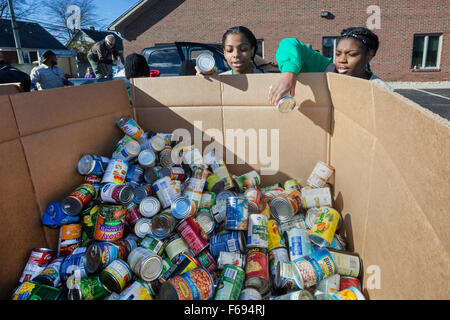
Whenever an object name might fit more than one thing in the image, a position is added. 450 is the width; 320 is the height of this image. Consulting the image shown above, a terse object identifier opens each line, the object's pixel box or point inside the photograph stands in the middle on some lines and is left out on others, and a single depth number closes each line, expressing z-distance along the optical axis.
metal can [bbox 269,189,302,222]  1.73
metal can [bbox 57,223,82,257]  1.54
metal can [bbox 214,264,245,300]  1.21
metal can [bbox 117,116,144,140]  2.04
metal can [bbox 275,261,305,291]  1.29
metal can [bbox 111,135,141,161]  1.92
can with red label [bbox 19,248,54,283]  1.43
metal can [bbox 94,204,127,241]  1.48
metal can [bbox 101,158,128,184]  1.72
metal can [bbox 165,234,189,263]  1.48
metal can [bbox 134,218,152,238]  1.57
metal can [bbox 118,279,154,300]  1.19
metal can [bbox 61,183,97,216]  1.58
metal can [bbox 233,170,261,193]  1.99
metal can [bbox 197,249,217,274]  1.46
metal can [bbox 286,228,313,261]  1.45
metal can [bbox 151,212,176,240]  1.54
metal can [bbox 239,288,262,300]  1.21
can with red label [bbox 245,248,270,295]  1.30
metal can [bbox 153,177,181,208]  1.69
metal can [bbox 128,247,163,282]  1.32
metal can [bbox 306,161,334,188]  1.84
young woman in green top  1.73
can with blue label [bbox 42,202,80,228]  1.56
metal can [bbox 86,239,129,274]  1.35
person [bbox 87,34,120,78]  4.43
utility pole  11.52
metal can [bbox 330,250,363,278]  1.35
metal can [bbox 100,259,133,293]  1.28
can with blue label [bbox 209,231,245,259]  1.47
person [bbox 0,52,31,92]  2.89
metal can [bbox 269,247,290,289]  1.37
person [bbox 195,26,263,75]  2.07
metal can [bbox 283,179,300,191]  1.97
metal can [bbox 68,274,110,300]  1.25
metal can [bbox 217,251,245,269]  1.40
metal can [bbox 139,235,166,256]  1.48
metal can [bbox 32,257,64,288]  1.37
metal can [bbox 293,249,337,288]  1.29
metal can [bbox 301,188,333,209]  1.75
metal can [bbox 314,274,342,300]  1.26
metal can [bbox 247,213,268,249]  1.47
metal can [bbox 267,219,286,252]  1.54
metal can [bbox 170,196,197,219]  1.59
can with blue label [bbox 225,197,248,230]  1.53
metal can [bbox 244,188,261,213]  1.69
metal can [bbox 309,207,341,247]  1.49
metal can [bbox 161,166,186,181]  1.86
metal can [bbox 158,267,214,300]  1.17
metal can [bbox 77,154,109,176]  1.80
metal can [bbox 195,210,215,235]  1.61
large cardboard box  0.85
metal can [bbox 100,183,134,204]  1.62
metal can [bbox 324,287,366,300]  1.17
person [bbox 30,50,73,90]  4.69
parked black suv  5.68
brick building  13.67
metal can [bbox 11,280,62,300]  1.27
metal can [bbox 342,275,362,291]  1.29
